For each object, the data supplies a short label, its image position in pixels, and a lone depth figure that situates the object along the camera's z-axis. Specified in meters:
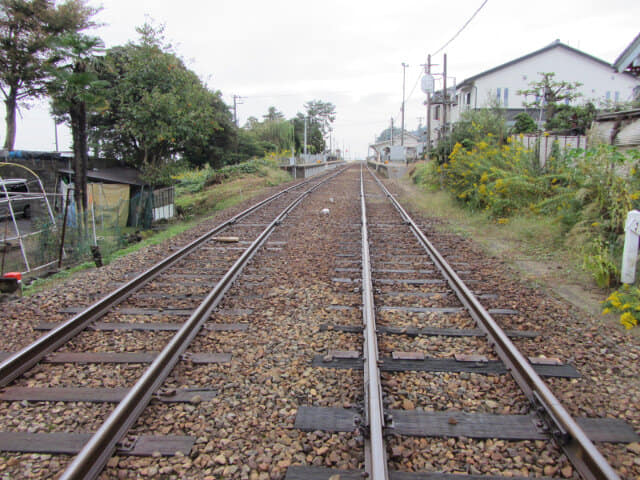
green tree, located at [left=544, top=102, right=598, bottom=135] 14.80
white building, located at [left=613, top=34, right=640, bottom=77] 14.03
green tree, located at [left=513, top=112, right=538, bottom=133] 23.48
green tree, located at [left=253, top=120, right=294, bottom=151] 57.85
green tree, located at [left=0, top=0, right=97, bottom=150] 25.86
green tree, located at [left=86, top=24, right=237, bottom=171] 19.31
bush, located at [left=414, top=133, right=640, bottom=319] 6.39
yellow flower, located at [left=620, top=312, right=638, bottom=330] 4.51
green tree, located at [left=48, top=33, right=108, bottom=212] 12.12
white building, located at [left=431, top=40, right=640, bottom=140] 33.81
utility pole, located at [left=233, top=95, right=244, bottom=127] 44.56
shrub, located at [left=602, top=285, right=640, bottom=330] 4.56
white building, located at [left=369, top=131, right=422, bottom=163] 49.02
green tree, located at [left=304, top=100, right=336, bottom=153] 112.00
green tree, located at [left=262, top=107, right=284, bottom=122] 95.38
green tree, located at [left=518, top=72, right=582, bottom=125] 24.91
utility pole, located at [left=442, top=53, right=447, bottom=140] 26.38
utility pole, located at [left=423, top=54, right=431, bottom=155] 28.32
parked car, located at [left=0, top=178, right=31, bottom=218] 15.01
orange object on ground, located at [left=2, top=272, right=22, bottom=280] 5.76
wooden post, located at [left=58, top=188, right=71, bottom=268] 8.63
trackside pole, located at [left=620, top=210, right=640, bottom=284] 5.12
